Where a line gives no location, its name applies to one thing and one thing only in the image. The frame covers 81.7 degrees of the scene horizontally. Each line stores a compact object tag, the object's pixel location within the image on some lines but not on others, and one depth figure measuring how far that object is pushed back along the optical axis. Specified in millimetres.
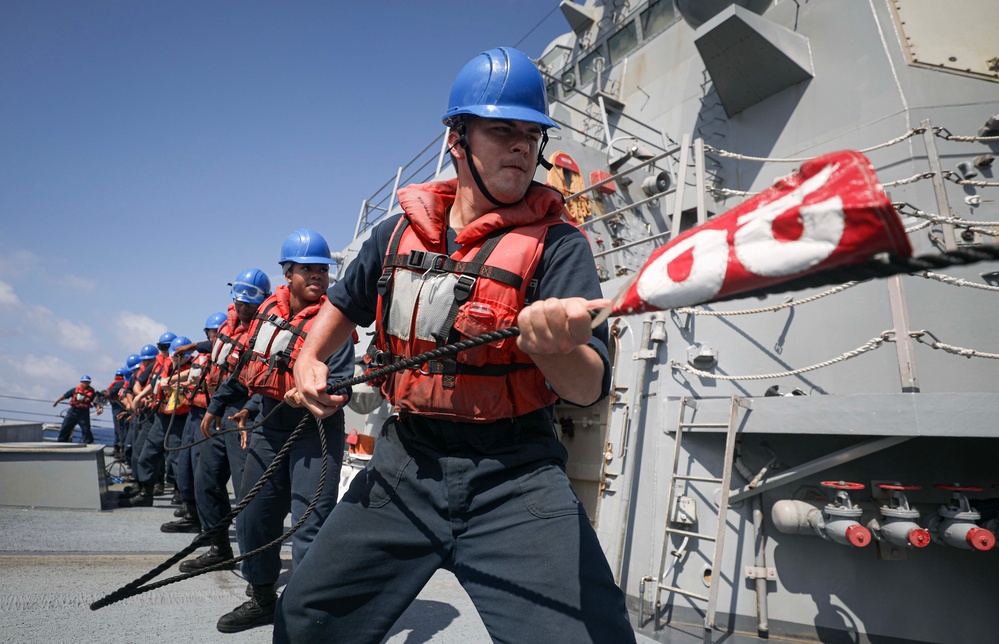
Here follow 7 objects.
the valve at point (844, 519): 2709
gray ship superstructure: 2916
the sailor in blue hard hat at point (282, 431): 3061
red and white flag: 769
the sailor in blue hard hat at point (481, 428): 1276
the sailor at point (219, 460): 3992
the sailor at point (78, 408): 14969
